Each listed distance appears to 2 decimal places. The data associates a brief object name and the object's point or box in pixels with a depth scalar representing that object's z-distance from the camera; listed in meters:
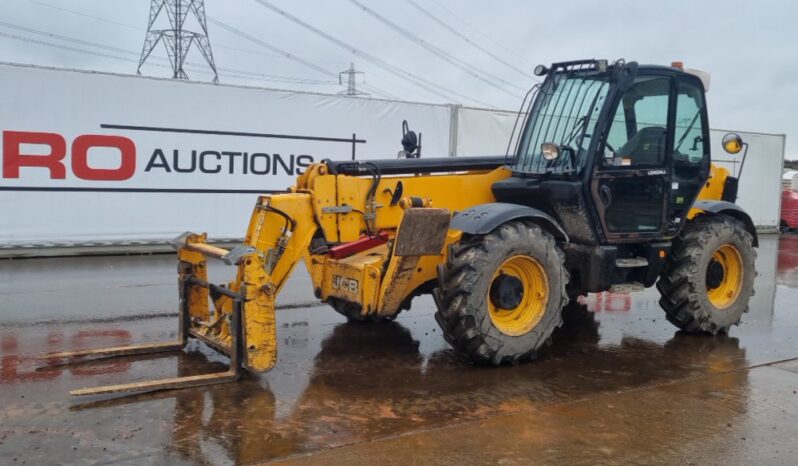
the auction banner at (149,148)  12.20
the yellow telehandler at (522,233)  5.91
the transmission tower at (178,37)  35.53
